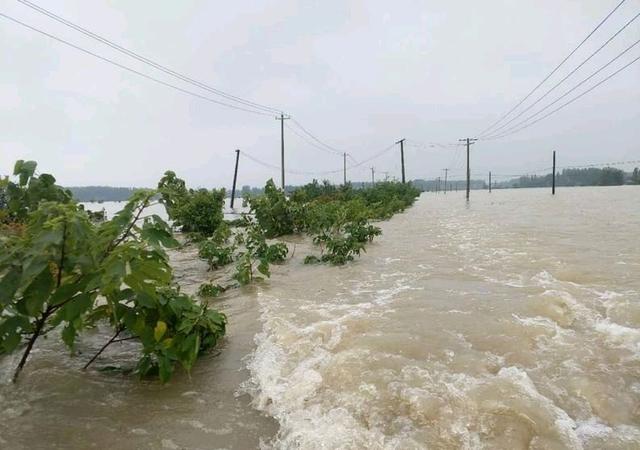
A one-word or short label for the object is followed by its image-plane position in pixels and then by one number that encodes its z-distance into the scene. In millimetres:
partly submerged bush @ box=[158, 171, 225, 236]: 14891
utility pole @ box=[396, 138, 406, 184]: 47562
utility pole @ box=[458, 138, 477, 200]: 46369
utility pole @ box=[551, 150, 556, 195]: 49400
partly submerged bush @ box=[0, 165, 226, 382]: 2348
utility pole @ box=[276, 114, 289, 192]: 34906
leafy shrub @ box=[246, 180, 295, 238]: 13148
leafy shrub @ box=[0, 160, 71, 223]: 3119
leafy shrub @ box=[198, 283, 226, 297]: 6172
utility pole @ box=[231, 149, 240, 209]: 36938
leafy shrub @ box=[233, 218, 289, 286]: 6675
